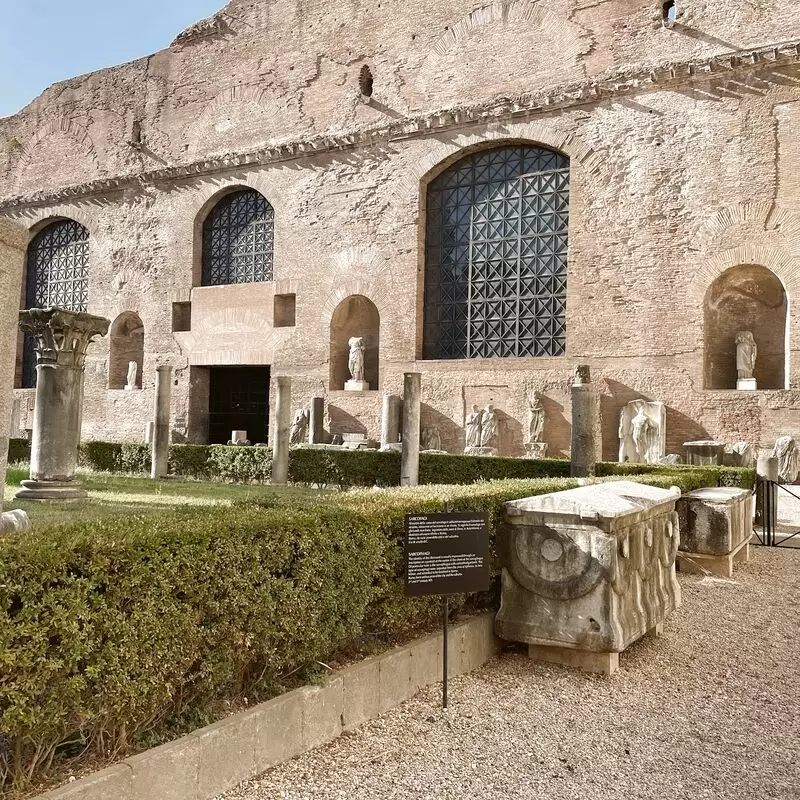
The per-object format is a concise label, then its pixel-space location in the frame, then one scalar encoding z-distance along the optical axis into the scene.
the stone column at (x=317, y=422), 18.28
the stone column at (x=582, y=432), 9.34
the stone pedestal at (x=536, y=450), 15.71
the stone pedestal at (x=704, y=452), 13.42
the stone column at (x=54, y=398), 9.37
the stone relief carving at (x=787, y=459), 13.55
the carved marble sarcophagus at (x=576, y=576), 4.14
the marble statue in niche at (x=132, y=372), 21.80
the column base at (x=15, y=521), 3.76
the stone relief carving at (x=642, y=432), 14.66
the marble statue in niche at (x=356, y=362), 18.36
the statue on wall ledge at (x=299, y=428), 18.50
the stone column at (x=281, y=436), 13.34
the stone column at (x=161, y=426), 14.15
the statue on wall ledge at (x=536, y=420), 15.84
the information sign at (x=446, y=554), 3.75
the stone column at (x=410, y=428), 11.61
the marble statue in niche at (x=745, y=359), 14.50
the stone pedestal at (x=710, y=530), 6.90
